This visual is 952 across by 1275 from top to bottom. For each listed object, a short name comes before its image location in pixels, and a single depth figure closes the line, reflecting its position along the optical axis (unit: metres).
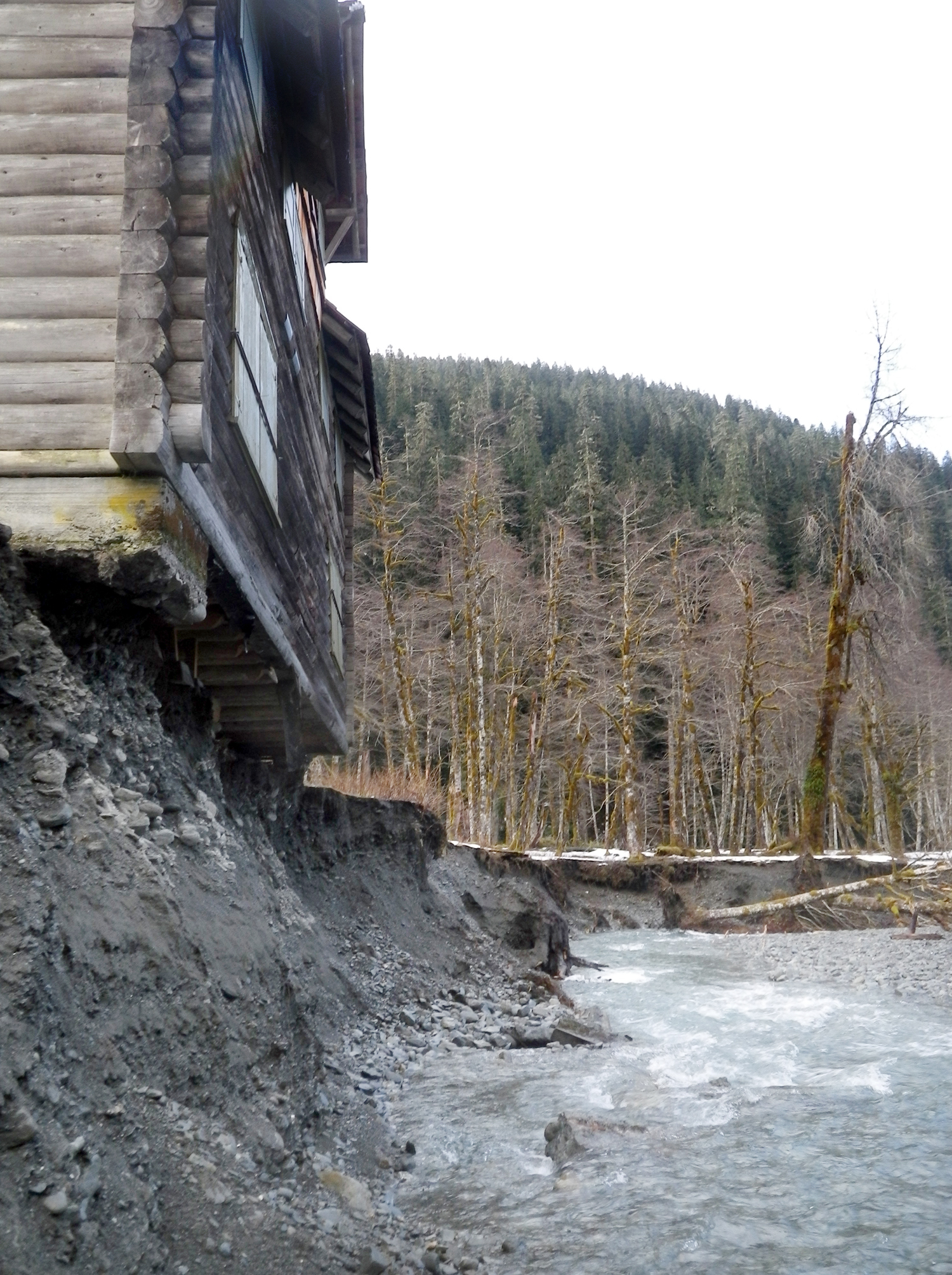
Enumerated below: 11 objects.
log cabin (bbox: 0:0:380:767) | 4.62
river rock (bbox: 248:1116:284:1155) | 4.47
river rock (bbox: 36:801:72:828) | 4.04
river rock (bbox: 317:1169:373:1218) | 4.64
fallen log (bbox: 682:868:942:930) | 17.95
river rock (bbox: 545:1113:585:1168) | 5.70
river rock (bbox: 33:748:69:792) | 4.13
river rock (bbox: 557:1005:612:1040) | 9.09
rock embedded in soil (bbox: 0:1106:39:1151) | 2.97
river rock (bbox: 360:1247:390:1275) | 3.86
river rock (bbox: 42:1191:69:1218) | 2.96
